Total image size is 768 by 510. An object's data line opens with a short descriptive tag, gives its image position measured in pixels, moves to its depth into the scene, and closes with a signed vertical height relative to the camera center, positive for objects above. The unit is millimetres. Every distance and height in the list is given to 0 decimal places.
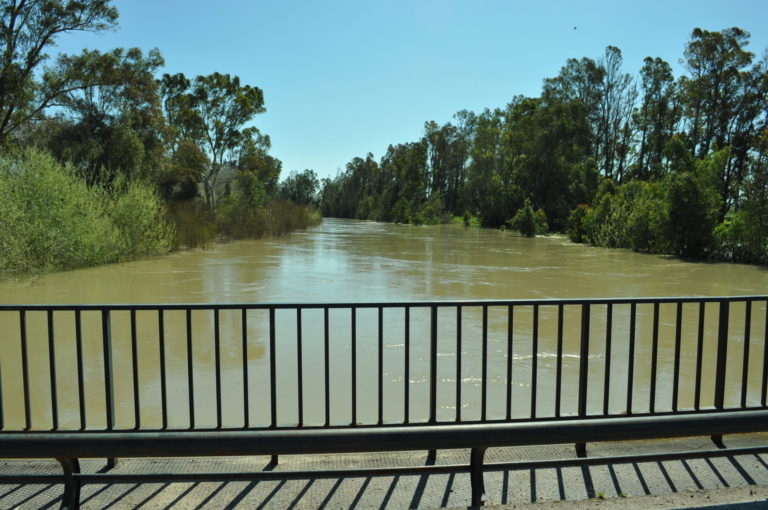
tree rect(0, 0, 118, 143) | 27000 +7429
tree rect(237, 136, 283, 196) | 49188 +4348
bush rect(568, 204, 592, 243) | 39281 -969
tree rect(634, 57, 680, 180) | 58594 +10612
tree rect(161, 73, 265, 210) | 45625 +8084
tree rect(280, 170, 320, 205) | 145500 +5883
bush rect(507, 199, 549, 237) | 48500 -1113
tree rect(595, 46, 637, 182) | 64375 +9979
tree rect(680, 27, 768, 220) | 44250 +9630
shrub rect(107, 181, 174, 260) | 23016 -586
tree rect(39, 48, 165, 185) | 30406 +5045
